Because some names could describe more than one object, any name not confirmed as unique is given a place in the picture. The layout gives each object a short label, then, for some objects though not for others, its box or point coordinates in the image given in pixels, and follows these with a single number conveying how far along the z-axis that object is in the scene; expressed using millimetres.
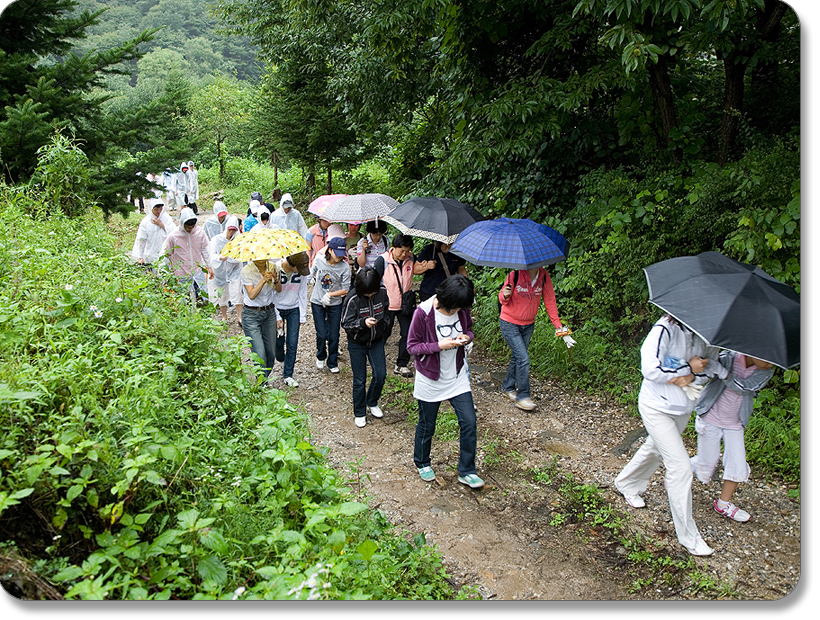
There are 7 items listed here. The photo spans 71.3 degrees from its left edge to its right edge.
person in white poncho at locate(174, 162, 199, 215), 20344
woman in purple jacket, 4116
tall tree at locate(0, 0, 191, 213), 6699
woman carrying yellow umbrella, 5141
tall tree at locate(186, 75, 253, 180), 24047
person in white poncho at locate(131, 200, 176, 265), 7488
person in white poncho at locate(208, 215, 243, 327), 7039
